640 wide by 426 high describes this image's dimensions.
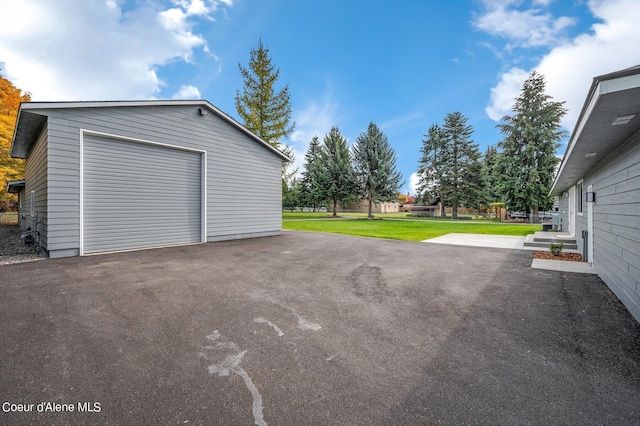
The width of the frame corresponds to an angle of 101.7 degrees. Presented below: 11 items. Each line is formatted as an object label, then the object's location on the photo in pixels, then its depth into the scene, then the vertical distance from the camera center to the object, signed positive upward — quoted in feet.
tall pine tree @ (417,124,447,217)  110.41 +20.17
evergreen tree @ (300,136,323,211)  102.31 +14.93
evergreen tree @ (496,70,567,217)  75.51 +19.45
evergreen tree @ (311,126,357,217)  98.27 +16.77
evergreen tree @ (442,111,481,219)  106.52 +21.03
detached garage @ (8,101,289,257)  21.97 +4.14
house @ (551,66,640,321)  8.68 +2.40
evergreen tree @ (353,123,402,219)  89.25 +16.24
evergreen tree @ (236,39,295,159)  65.98 +29.02
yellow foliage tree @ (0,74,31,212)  46.65 +15.26
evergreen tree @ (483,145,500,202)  83.61 +15.35
